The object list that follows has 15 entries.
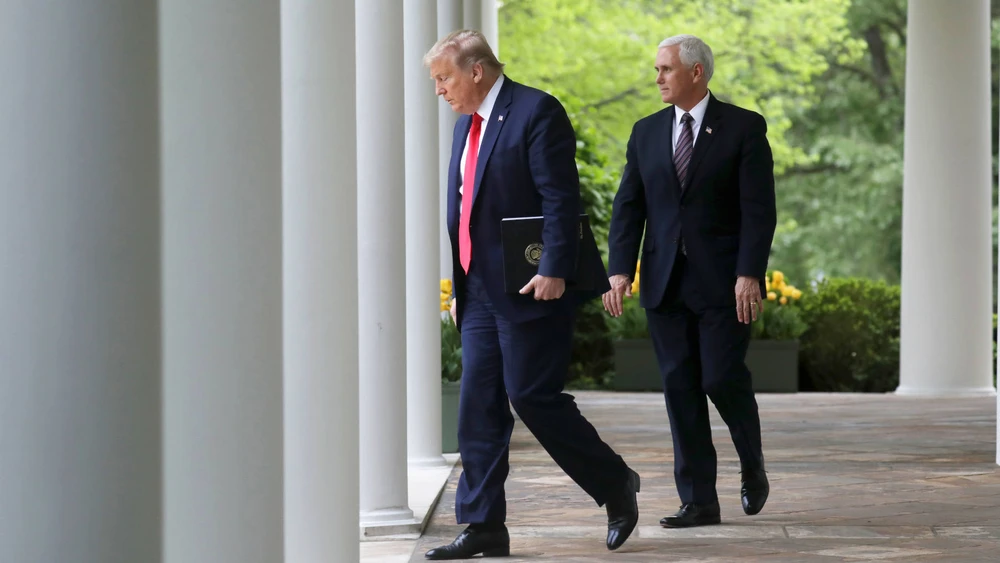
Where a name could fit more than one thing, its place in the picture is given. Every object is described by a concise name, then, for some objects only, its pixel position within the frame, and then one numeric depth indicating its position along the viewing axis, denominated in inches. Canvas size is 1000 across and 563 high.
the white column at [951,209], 1133.7
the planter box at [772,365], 1174.3
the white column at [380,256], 473.1
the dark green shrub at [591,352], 1326.3
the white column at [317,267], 311.0
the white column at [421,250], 621.0
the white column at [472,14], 904.3
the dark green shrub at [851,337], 1293.1
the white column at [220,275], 204.5
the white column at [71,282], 166.4
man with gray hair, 474.9
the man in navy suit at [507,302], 415.2
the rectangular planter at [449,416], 701.3
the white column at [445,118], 742.5
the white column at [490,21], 1165.7
